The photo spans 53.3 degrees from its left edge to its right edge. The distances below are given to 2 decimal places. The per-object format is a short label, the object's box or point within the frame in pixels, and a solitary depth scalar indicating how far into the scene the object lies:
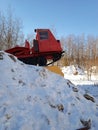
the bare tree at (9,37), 8.39
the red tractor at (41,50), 3.85
